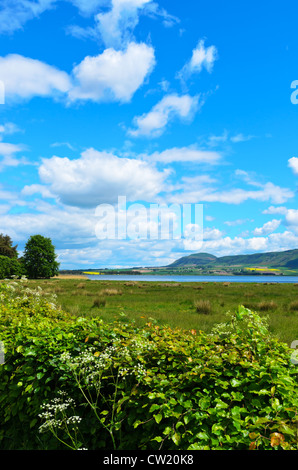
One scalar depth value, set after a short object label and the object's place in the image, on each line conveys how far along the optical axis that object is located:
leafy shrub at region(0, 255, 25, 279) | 77.38
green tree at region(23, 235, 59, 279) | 88.56
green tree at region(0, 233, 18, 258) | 88.88
